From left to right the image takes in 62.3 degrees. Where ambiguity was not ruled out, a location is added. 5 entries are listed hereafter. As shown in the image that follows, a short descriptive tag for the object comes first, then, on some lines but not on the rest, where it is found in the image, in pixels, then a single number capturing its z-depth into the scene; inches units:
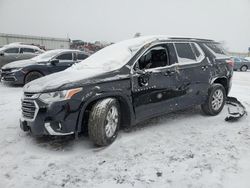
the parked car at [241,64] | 675.8
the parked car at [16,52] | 359.0
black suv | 114.2
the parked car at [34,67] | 277.1
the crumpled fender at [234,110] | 165.5
